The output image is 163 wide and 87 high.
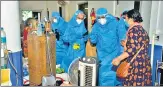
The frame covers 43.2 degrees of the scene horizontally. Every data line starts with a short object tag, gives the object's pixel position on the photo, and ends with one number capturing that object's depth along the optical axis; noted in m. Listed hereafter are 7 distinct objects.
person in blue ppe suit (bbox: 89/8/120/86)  2.73
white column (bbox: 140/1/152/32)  3.10
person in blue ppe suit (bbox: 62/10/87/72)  3.09
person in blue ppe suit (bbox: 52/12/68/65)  3.42
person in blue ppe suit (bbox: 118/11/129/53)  2.82
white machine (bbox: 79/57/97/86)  2.17
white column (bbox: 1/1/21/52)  1.92
